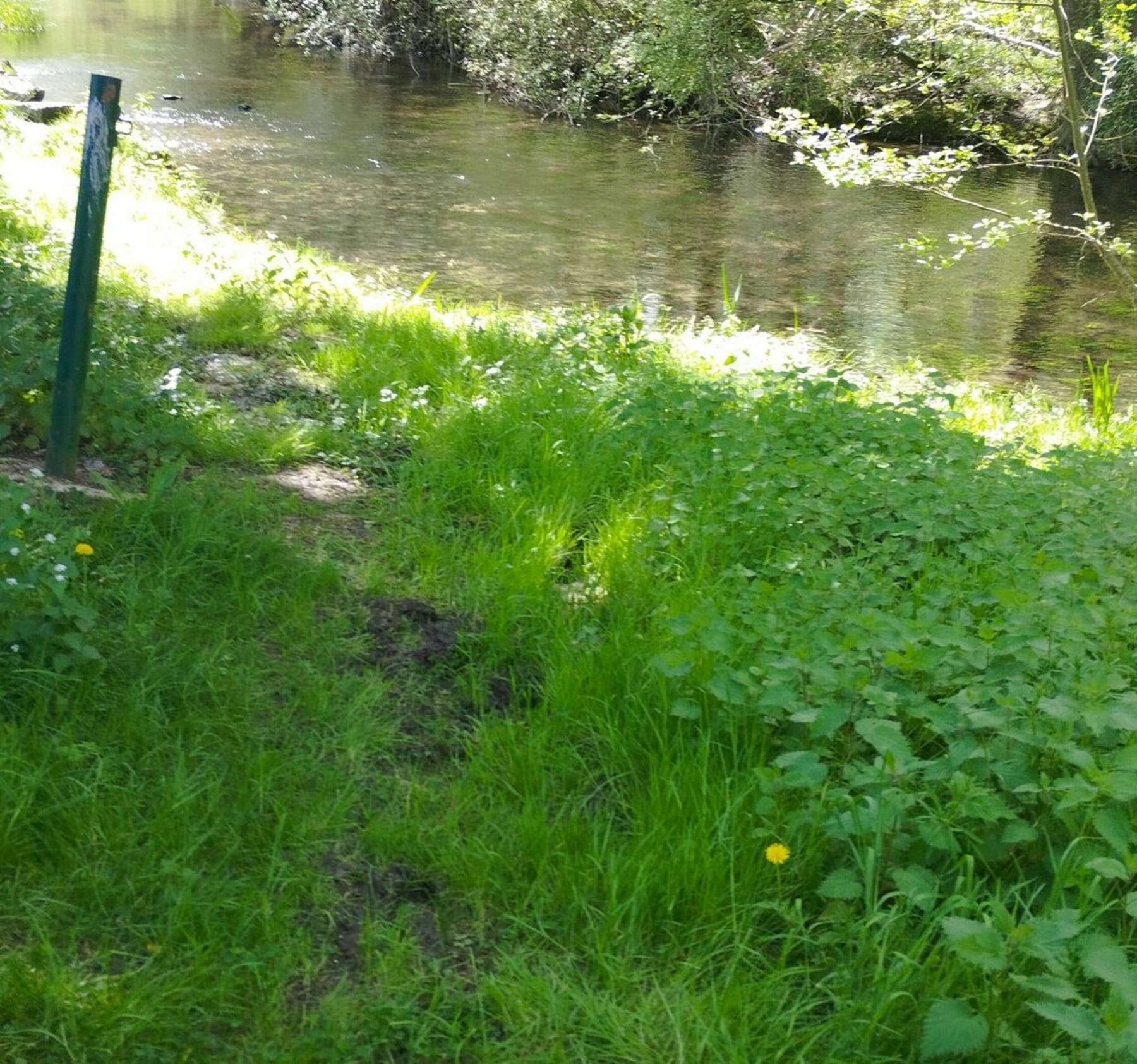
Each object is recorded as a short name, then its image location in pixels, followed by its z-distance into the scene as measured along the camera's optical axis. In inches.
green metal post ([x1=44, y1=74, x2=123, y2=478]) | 145.9
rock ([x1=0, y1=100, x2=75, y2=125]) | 510.9
